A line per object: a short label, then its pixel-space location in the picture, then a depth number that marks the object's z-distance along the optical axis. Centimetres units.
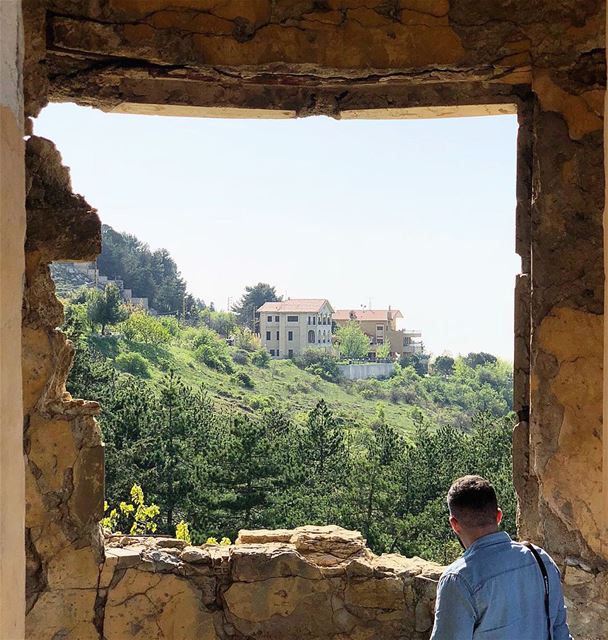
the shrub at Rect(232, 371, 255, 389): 4138
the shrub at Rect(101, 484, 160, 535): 771
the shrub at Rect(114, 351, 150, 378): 3488
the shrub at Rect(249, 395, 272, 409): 3563
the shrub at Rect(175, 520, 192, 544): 938
